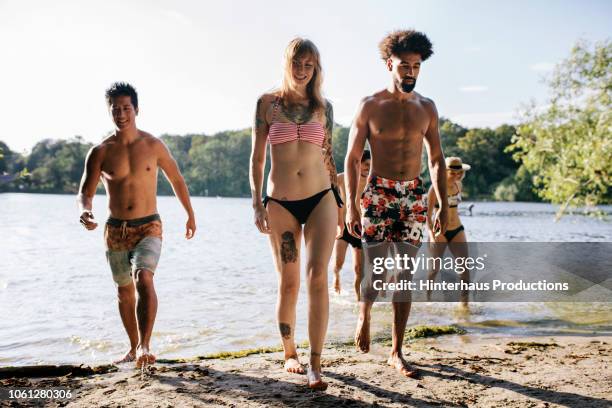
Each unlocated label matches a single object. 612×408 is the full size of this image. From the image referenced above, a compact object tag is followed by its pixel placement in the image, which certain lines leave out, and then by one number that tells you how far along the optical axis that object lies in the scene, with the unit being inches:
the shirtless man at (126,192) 185.0
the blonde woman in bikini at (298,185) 161.8
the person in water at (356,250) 309.4
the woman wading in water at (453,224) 328.8
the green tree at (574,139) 742.5
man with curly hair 186.1
